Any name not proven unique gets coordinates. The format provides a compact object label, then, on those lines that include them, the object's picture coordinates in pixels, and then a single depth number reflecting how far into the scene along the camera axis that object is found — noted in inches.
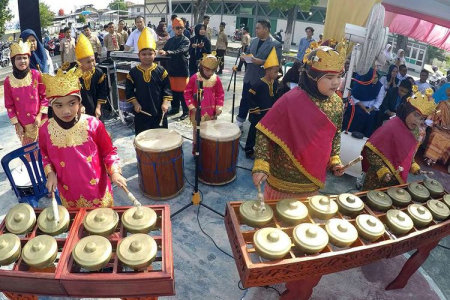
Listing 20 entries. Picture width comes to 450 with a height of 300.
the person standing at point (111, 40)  413.7
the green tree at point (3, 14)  531.5
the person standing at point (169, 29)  401.1
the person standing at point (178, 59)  257.6
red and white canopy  275.1
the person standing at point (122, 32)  468.8
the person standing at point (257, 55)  217.3
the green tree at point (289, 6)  838.8
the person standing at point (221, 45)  449.1
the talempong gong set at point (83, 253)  68.1
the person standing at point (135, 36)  305.1
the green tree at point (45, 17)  1117.9
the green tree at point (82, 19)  1563.7
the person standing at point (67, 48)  339.9
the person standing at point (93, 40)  359.9
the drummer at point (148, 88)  164.6
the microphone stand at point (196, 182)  138.6
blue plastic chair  127.7
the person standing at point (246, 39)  485.2
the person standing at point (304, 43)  408.2
